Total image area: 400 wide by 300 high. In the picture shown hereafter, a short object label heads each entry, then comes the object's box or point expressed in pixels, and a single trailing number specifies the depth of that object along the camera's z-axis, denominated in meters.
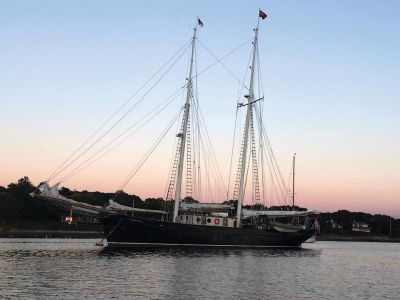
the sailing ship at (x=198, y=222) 70.81
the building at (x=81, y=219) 156.38
